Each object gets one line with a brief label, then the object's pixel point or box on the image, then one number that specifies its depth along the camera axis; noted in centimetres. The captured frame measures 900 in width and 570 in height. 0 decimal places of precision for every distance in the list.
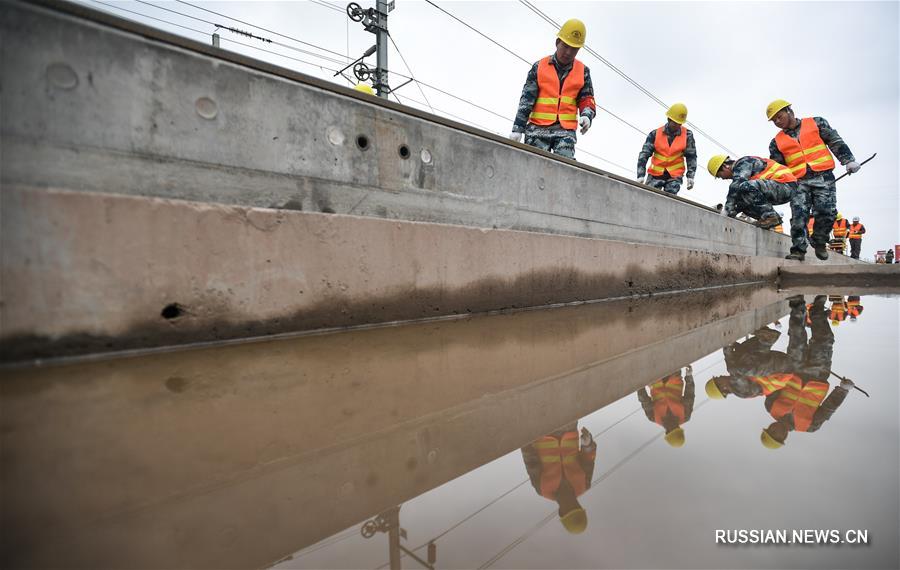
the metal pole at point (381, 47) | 949
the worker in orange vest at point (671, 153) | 630
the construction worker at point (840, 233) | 1460
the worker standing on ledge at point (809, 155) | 627
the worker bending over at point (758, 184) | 657
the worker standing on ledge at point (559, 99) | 419
